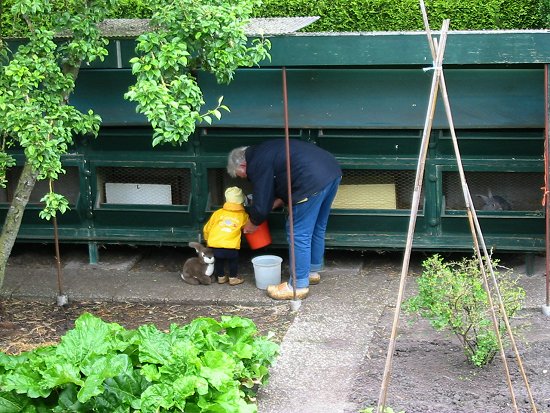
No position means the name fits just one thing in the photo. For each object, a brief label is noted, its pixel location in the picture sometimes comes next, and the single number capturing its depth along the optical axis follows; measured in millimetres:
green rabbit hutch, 8031
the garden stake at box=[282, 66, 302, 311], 7672
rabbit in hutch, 8562
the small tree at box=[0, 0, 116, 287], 6457
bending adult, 7992
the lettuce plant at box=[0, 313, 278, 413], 5582
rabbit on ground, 8639
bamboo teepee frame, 5250
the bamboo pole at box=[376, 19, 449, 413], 5246
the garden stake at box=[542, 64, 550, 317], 7445
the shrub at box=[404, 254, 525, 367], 6332
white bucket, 8492
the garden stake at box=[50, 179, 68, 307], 8219
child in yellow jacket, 8516
